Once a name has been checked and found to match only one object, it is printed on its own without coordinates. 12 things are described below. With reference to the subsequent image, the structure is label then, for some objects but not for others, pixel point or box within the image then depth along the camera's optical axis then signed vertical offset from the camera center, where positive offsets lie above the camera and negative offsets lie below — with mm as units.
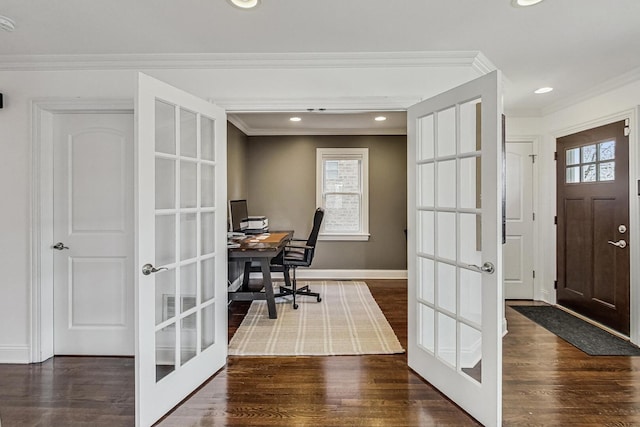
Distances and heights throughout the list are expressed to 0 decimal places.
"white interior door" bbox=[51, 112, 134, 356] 2723 -49
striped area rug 2900 -1112
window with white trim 5562 +303
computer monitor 4211 -30
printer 4582 -189
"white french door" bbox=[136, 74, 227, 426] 1875 -210
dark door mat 2887 -1115
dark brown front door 3236 -136
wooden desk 3406 -432
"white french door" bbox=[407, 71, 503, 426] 1838 -227
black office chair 4148 -590
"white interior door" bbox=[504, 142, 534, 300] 4273 -19
